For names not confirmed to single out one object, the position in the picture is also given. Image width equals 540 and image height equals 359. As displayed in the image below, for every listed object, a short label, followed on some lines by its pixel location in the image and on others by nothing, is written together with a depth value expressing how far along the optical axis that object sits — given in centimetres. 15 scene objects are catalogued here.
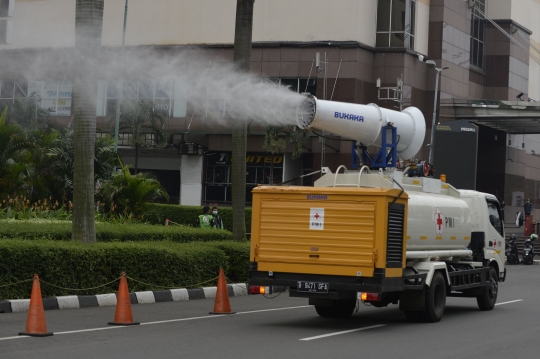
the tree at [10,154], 2531
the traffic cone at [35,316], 1136
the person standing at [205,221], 2748
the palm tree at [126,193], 2647
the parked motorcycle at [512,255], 3812
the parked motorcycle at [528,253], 3803
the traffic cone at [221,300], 1499
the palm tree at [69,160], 2720
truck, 1315
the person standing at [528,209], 5228
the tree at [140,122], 4691
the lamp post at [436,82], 4648
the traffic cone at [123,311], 1290
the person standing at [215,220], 3056
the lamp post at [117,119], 4259
